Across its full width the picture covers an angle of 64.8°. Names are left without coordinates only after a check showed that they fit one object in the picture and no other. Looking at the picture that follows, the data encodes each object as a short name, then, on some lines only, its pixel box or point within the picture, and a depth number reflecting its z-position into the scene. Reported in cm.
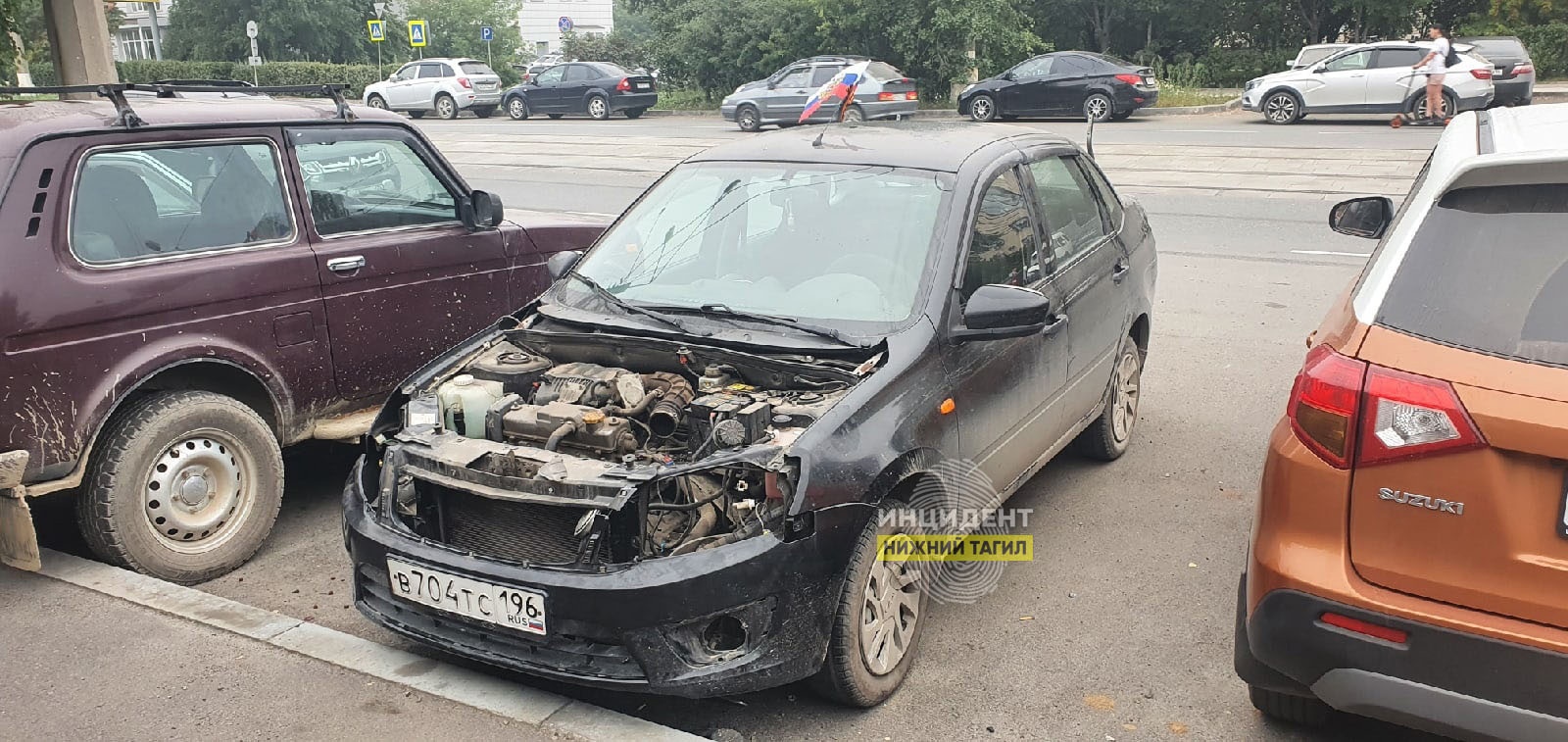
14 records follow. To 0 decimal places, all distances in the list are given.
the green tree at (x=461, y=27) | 5775
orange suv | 263
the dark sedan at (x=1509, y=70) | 2373
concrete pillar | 1172
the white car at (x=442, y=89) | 3472
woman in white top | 2142
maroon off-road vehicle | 437
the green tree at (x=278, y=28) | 4947
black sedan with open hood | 347
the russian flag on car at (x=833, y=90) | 2456
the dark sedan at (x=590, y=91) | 3180
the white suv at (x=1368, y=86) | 2202
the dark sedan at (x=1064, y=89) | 2550
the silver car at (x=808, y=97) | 2581
